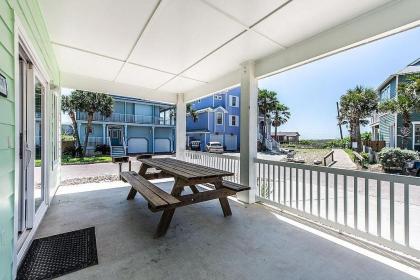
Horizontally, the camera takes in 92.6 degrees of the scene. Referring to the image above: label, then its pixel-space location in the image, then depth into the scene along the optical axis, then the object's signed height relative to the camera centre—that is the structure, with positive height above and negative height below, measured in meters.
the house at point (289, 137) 36.36 +0.25
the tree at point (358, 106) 13.52 +2.26
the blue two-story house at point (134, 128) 15.07 +0.94
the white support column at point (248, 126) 3.73 +0.23
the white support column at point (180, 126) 6.21 +0.40
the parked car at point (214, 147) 17.11 -0.73
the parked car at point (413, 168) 6.57 -1.02
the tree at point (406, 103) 8.81 +1.66
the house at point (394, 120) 10.07 +1.03
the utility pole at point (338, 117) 17.97 +1.89
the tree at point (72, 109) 12.28 +1.90
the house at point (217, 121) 19.45 +1.76
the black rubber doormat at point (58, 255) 1.78 -1.18
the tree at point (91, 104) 12.41 +2.26
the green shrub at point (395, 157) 7.78 -0.76
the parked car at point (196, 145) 19.26 -0.65
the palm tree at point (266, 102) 20.70 +3.81
